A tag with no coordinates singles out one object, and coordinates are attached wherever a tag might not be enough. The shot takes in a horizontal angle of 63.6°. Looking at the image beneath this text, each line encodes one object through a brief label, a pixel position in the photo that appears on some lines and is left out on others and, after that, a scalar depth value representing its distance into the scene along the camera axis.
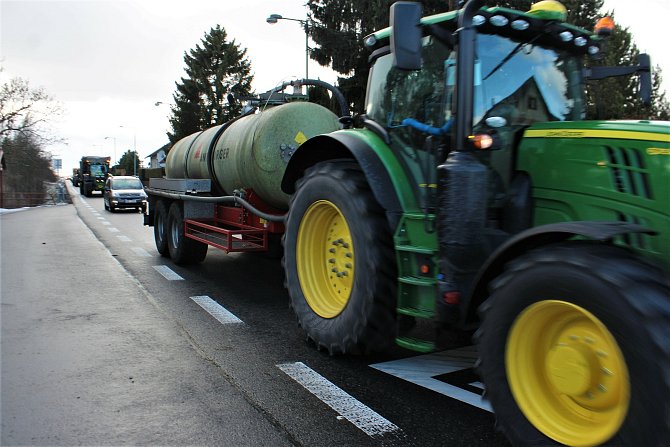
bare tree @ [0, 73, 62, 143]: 33.78
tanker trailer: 6.83
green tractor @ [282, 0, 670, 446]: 2.26
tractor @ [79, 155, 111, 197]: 47.16
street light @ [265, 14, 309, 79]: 25.56
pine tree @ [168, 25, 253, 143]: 55.12
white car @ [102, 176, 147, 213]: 25.14
